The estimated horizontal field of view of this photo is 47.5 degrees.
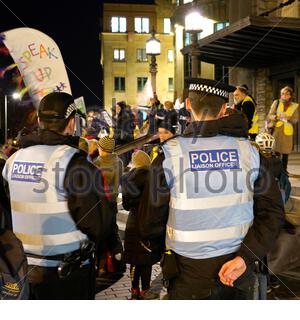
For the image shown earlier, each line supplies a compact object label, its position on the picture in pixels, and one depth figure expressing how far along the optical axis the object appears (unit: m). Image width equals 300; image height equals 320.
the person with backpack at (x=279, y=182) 3.14
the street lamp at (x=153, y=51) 11.62
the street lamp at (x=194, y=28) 8.76
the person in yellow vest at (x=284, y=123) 7.20
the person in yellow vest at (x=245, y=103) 7.24
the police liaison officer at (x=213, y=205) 2.05
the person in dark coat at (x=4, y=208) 2.17
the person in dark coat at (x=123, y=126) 10.07
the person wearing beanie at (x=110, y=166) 4.90
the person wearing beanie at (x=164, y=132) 5.10
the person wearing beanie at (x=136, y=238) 3.75
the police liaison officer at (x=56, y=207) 2.22
